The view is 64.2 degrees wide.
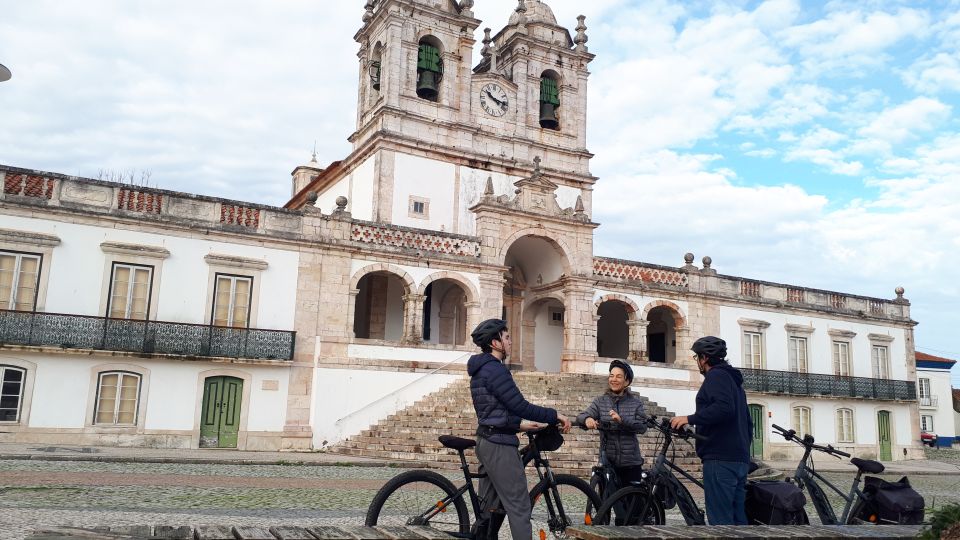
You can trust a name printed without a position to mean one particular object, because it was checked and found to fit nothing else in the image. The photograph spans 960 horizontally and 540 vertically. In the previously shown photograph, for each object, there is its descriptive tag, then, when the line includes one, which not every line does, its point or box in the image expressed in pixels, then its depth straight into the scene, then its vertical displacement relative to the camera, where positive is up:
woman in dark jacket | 6.10 -0.18
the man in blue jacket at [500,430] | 4.84 -0.22
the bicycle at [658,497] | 5.58 -0.71
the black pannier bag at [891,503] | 5.64 -0.69
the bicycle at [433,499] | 4.97 -0.70
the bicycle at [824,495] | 6.00 -0.68
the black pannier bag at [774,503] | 5.17 -0.67
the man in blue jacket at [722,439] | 5.36 -0.26
